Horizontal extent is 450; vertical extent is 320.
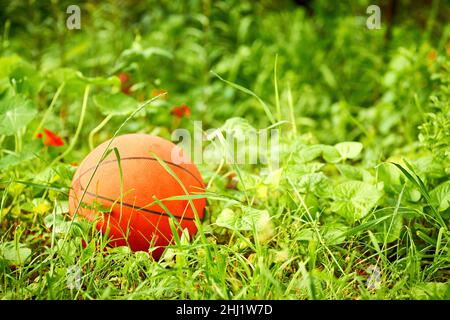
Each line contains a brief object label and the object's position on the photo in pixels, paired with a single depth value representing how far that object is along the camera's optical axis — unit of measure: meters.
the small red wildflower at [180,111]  2.96
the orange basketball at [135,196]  1.84
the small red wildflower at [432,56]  3.28
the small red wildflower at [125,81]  3.48
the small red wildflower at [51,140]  2.42
